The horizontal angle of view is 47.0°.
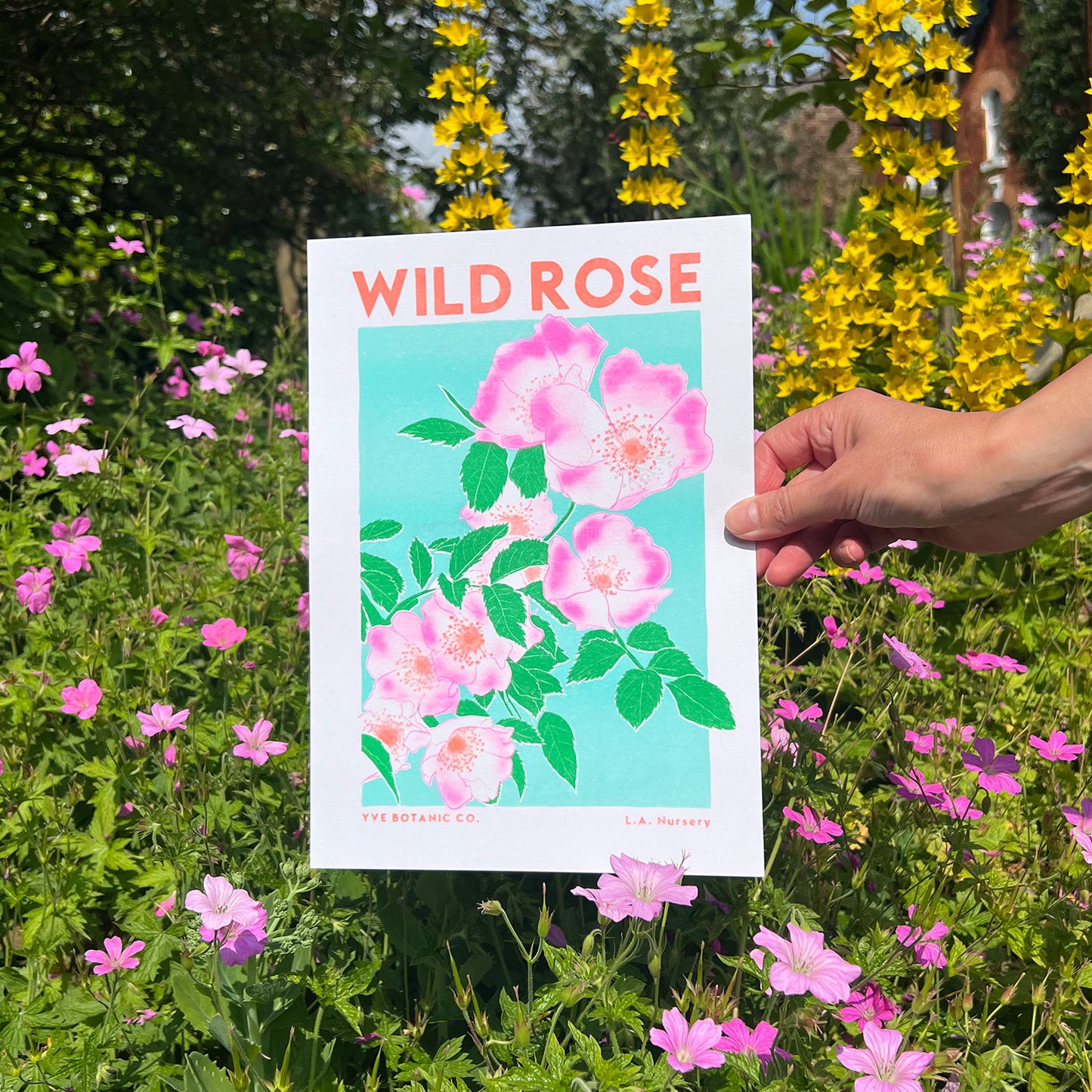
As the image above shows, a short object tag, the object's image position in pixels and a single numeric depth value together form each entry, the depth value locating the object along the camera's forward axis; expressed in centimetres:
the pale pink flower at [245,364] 81
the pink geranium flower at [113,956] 44
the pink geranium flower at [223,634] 53
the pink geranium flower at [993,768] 46
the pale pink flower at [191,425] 74
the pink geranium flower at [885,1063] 35
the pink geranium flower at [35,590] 58
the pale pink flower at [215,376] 81
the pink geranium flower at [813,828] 45
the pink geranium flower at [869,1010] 41
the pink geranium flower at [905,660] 48
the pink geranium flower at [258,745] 47
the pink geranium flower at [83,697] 51
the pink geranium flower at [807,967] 34
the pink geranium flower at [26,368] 75
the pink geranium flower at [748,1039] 37
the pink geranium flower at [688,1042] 34
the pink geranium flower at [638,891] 36
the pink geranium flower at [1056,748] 51
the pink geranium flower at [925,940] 43
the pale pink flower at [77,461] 67
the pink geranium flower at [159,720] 47
